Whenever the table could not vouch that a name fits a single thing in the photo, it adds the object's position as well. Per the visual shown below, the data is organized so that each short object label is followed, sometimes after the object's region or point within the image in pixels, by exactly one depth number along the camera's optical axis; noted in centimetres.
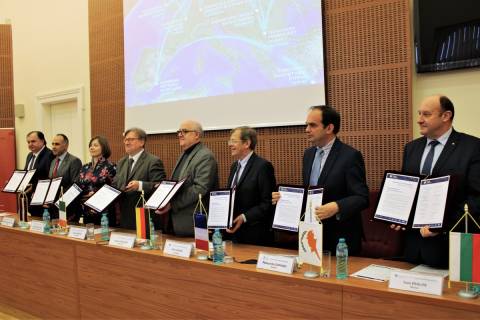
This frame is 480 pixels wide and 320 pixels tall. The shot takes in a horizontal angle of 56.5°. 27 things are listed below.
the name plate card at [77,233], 309
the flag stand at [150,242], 273
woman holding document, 371
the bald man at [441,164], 197
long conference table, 176
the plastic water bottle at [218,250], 234
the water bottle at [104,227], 306
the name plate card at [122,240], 279
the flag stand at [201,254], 242
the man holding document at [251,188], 289
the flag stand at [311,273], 198
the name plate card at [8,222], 369
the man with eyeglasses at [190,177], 304
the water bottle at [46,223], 338
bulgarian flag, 162
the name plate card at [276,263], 207
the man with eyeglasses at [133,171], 350
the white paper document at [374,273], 193
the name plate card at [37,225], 344
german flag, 279
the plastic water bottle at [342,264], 195
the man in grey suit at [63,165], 429
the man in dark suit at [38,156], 468
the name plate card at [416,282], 167
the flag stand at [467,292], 162
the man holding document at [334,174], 240
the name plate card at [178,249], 248
